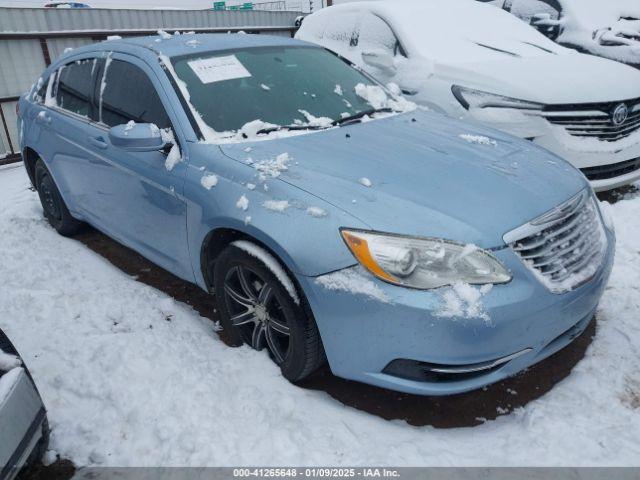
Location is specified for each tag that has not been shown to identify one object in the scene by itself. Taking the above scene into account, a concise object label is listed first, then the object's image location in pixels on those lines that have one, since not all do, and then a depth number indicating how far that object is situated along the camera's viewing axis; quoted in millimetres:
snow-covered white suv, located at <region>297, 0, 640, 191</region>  4152
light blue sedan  2002
